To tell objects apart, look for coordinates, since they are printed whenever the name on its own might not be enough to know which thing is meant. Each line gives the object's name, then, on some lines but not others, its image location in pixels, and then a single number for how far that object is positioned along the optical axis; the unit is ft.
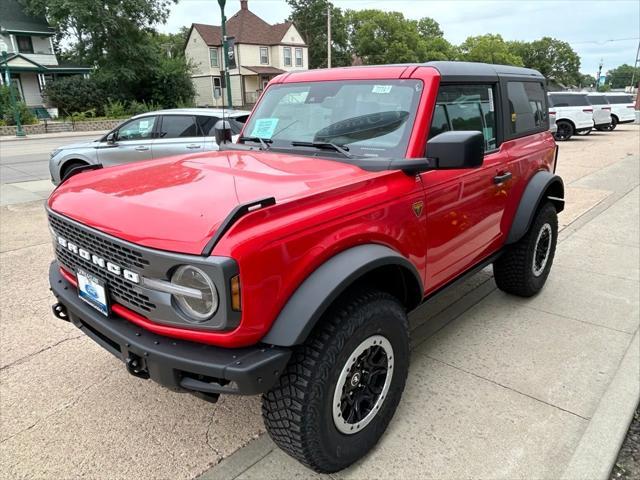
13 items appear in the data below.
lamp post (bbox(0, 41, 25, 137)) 78.42
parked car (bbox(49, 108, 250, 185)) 25.02
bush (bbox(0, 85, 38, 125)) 86.09
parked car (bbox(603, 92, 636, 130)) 78.59
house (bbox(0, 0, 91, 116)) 118.32
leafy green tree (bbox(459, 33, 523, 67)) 242.17
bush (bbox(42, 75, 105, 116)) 97.55
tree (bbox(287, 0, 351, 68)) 198.30
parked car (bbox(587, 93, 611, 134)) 70.96
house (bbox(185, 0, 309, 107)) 148.56
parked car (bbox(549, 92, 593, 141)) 63.72
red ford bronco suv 6.04
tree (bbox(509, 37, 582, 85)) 289.94
